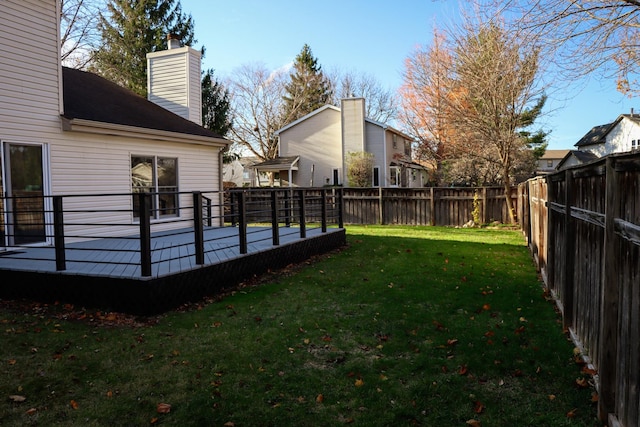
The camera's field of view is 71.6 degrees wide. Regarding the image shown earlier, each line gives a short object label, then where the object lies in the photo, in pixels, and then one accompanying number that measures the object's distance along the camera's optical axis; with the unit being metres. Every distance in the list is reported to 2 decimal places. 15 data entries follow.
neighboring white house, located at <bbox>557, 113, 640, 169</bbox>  31.27
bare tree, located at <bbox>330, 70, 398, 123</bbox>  41.09
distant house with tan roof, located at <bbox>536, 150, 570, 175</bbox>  65.62
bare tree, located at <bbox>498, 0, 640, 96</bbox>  6.44
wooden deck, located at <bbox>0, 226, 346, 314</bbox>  5.53
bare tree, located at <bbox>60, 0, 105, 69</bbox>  22.16
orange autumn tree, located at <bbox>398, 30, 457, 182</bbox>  17.38
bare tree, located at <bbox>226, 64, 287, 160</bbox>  38.91
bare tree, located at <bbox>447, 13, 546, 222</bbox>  14.50
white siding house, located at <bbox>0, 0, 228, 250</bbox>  7.98
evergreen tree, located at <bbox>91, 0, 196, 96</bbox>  25.22
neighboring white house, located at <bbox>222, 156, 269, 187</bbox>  55.35
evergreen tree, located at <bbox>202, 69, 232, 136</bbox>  27.03
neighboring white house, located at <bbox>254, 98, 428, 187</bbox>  27.27
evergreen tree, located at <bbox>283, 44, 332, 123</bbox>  39.53
